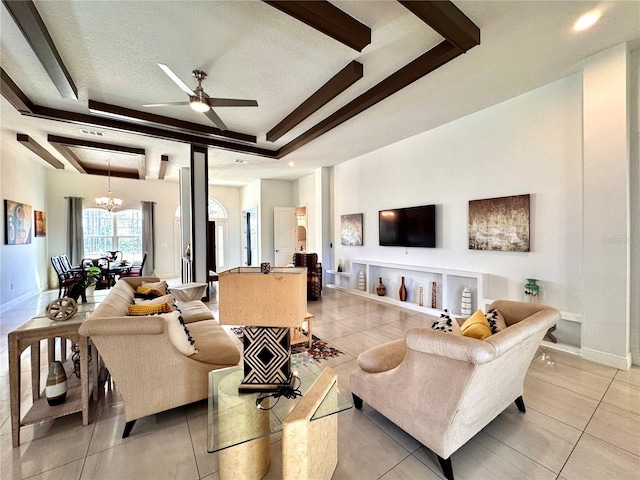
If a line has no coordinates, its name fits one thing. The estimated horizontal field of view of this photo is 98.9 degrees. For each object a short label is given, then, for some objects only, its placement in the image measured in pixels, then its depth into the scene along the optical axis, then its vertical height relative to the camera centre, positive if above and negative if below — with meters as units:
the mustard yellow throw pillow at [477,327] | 1.72 -0.61
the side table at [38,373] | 1.78 -0.95
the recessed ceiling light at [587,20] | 2.29 +1.85
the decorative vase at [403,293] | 5.30 -1.09
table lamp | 1.33 -0.29
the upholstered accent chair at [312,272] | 5.84 -0.74
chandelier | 7.19 +1.00
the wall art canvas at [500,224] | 3.65 +0.17
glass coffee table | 1.26 -0.97
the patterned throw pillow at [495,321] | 1.96 -0.63
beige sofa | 1.78 -0.89
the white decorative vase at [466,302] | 4.22 -1.02
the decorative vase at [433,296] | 4.80 -1.05
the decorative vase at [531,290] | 3.51 -0.70
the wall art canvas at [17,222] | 5.14 +0.35
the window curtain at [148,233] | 8.55 +0.18
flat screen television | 4.80 +0.19
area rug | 3.18 -1.37
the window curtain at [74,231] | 7.60 +0.23
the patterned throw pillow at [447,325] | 1.97 -0.66
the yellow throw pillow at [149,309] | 2.38 -0.62
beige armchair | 1.40 -0.86
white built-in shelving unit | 4.38 -0.86
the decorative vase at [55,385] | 1.95 -1.04
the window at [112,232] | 8.20 +0.21
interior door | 8.62 +0.11
